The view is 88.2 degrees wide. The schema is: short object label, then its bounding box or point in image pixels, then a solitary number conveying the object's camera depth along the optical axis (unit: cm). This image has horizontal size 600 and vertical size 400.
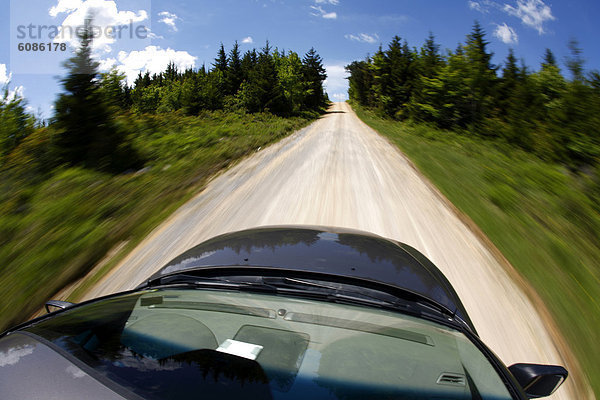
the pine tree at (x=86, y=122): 933
